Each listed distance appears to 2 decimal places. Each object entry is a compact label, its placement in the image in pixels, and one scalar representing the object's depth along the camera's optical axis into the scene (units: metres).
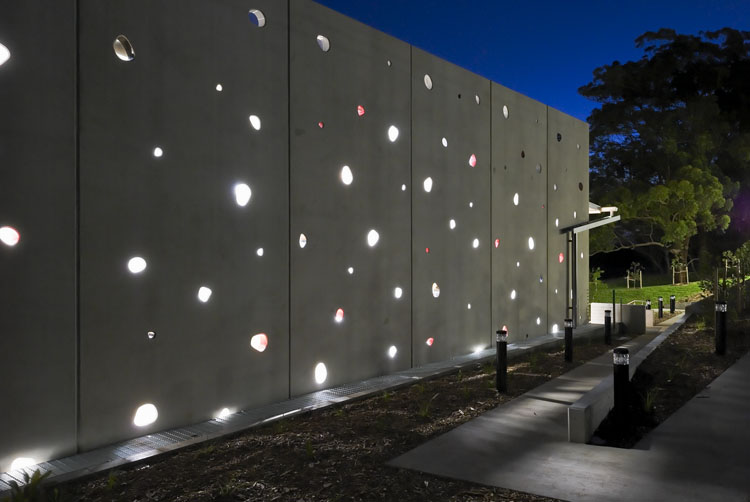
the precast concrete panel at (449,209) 8.73
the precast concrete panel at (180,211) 5.01
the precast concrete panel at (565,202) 12.34
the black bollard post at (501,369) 7.06
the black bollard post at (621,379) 5.59
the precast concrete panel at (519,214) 10.56
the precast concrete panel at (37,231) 4.47
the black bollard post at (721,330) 8.91
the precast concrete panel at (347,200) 6.85
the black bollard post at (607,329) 11.10
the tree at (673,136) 26.31
